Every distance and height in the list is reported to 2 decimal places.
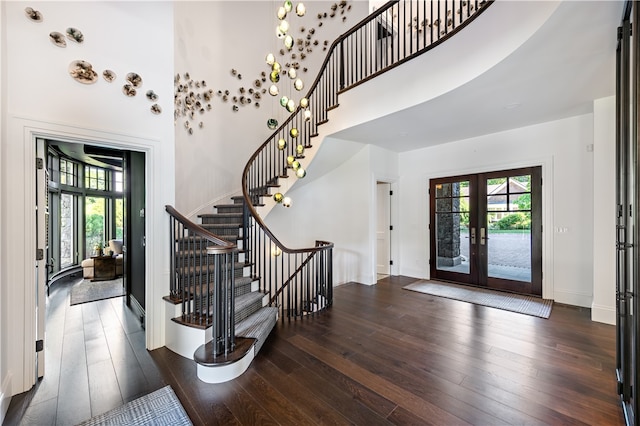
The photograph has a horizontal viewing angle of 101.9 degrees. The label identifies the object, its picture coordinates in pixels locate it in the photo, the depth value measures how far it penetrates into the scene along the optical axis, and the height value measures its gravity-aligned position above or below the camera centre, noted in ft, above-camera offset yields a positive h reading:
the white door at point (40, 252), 7.52 -1.12
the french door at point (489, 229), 14.21 -1.11
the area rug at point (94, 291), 14.85 -4.89
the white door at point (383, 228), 19.71 -1.28
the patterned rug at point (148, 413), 5.79 -4.67
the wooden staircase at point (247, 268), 7.55 -2.30
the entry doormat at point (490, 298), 12.10 -4.61
